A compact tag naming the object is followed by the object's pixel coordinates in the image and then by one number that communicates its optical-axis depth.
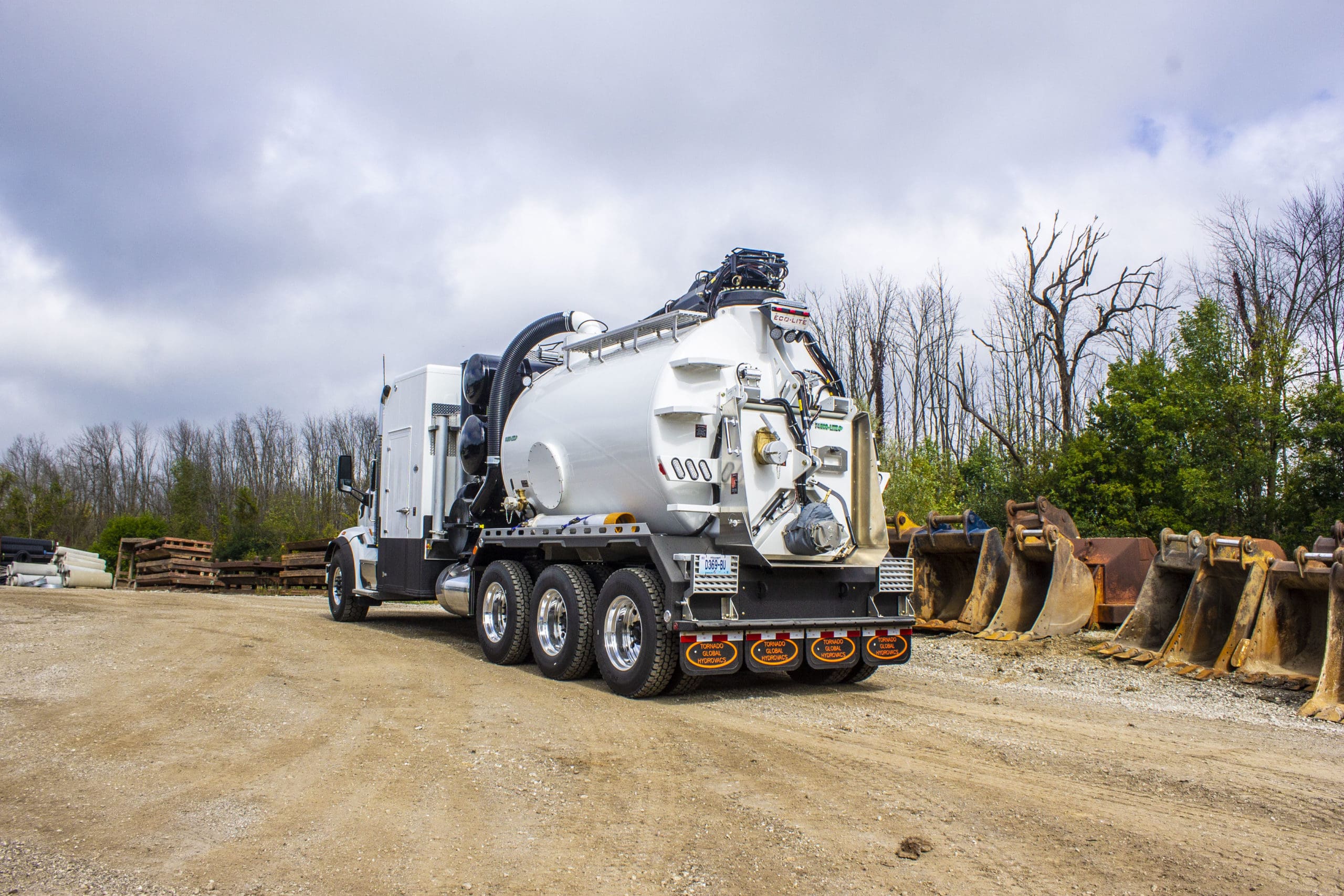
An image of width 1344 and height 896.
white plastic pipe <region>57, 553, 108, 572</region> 29.41
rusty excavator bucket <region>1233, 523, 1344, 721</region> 8.87
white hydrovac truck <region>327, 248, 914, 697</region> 8.50
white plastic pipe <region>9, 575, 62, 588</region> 27.97
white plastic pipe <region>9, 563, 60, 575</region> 28.10
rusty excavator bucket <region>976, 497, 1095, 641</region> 11.54
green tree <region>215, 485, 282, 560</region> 35.59
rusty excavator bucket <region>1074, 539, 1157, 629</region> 11.88
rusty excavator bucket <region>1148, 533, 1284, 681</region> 9.40
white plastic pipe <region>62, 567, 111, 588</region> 29.41
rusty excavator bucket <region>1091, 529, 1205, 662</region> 10.33
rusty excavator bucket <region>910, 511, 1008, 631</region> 12.34
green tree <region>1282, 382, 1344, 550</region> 17.41
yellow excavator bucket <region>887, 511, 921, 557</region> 13.79
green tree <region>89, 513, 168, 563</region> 38.53
